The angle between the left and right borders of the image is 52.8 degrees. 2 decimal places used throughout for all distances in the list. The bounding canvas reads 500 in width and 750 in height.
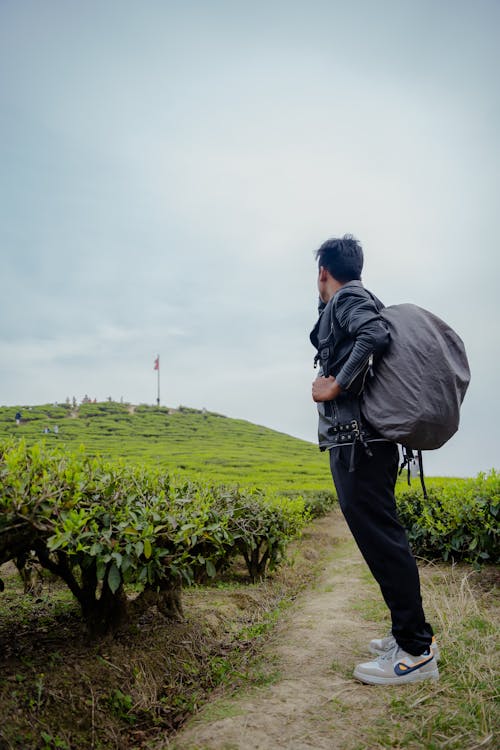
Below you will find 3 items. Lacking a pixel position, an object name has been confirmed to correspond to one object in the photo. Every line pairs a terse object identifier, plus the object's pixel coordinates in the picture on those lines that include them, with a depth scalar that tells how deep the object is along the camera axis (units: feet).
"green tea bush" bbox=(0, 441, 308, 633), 7.65
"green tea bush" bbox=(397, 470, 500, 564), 15.85
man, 7.90
